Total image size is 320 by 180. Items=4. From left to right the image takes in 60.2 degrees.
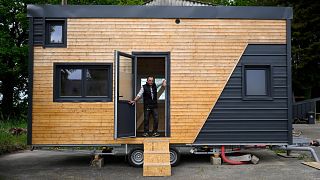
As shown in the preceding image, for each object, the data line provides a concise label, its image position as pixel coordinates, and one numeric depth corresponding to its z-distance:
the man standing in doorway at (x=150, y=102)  7.04
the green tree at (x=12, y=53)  14.56
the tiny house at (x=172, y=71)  6.79
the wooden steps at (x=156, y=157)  6.11
